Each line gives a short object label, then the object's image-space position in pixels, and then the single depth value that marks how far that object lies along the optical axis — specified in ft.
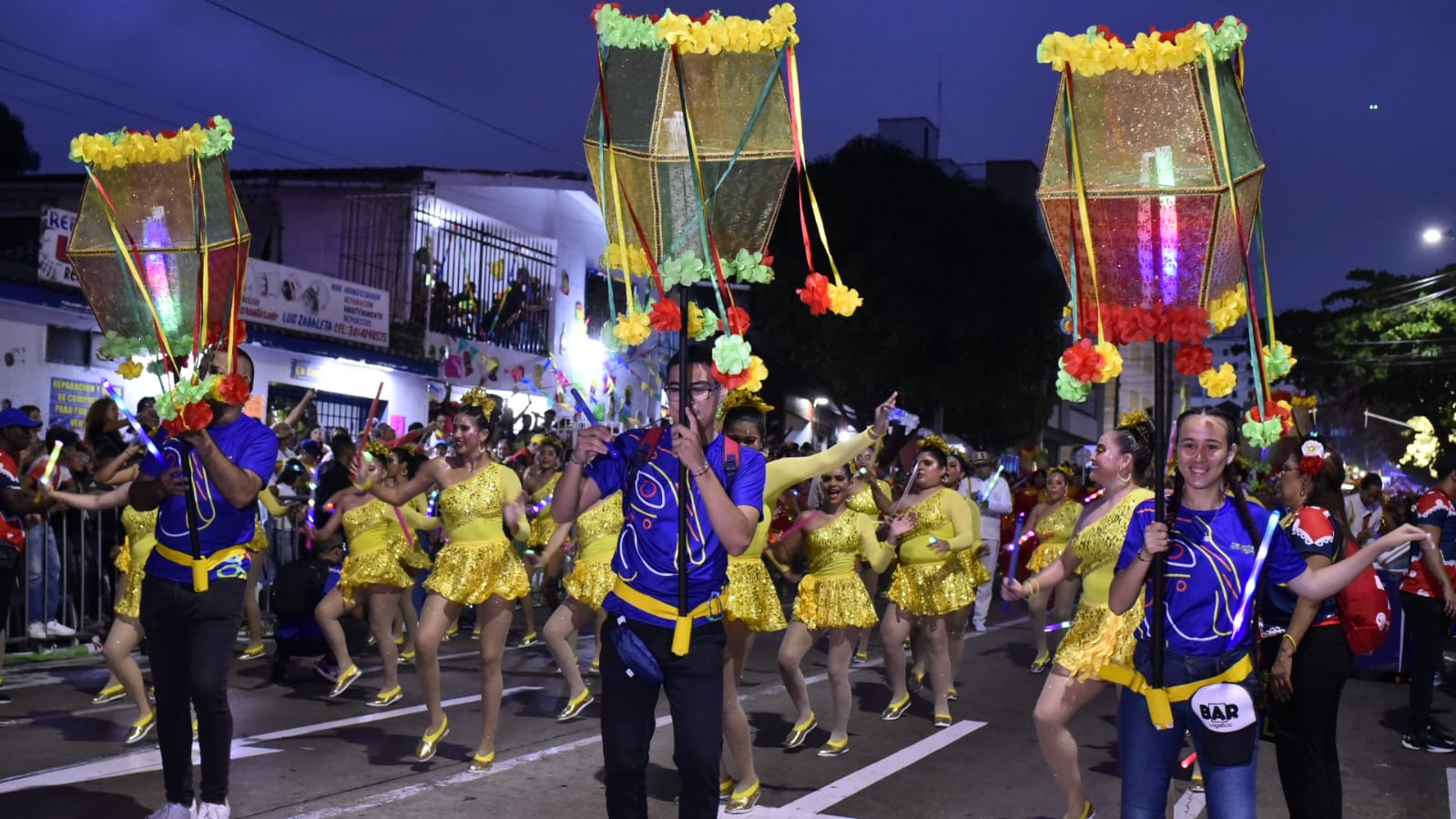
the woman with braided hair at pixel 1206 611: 14.55
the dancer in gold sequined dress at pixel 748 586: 19.27
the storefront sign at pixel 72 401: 53.67
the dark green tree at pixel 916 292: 106.73
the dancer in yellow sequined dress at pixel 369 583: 32.58
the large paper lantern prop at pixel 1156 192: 15.44
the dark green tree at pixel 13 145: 100.68
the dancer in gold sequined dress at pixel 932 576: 33.04
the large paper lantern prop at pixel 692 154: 16.14
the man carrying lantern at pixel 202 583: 18.71
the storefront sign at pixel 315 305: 63.36
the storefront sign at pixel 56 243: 52.19
